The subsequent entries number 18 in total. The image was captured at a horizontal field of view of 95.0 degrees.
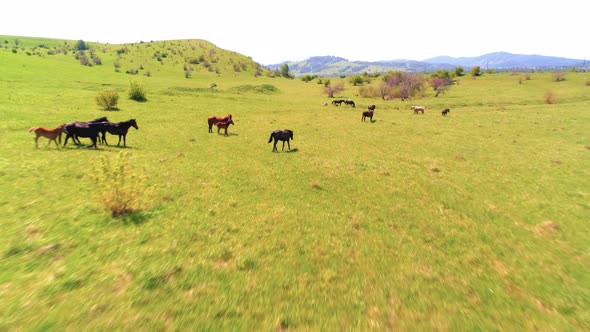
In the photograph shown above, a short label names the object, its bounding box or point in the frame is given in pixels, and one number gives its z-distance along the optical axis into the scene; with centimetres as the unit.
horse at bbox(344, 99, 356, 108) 5697
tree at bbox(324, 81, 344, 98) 7616
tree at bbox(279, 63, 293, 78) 14838
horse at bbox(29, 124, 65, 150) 1767
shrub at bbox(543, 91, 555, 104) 5284
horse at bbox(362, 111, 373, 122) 3915
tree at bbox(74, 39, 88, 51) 14038
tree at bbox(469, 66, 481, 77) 10288
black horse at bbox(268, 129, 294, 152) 2208
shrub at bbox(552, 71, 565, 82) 7906
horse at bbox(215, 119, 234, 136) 2774
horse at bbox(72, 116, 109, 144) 1930
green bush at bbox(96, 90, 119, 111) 3491
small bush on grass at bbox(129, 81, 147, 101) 4316
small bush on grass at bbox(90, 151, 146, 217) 1011
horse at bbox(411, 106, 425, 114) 4698
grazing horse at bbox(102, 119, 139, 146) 2014
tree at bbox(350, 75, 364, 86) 10425
